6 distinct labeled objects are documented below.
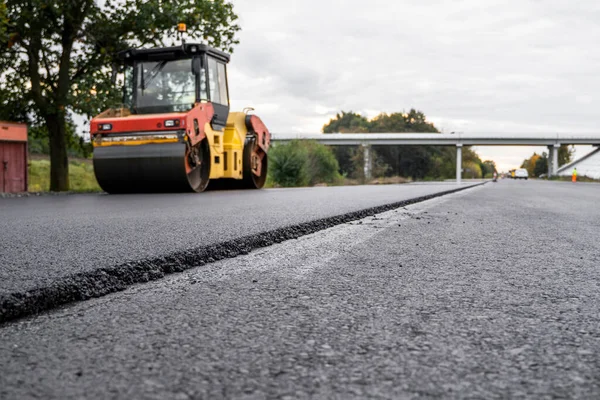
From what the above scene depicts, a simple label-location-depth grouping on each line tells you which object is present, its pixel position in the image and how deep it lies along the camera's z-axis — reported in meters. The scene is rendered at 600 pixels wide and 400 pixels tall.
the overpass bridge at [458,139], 63.41
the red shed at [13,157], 15.61
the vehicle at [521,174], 67.62
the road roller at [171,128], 11.47
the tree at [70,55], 15.87
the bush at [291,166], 33.94
